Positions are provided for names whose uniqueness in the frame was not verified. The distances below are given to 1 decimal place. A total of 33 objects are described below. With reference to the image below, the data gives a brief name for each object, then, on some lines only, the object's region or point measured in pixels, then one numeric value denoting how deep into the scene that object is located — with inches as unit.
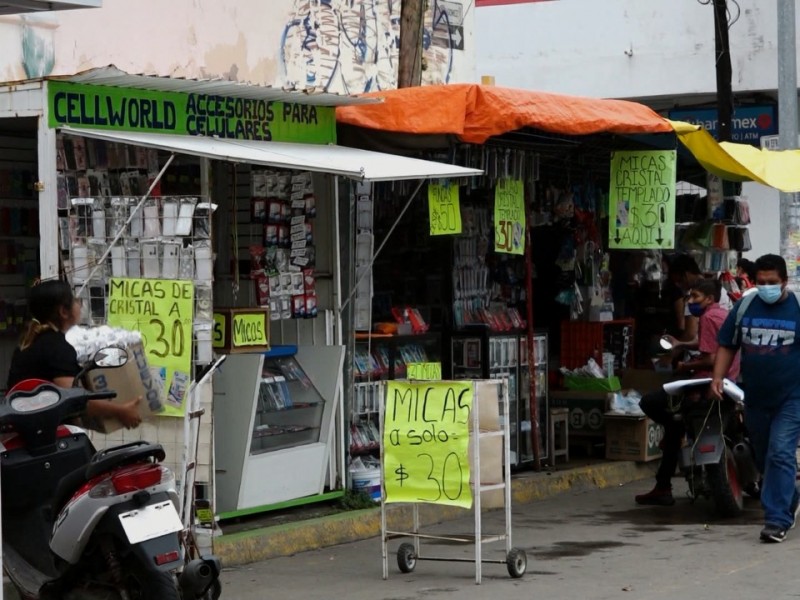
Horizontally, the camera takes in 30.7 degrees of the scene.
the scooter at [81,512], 233.6
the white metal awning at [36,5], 293.9
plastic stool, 493.6
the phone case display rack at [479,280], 477.7
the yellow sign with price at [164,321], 319.6
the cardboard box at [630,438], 506.0
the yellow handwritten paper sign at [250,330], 363.3
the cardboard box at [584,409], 514.6
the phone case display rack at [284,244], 383.6
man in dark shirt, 368.8
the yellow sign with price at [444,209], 406.0
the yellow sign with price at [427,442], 317.7
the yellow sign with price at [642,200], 469.1
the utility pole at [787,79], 570.3
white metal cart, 317.1
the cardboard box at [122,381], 283.3
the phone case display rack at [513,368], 467.5
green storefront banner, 323.9
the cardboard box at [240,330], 361.7
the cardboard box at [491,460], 324.8
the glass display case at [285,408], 388.2
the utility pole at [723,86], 692.1
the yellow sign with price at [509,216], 434.0
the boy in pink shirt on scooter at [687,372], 418.3
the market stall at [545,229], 403.5
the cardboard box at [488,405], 321.1
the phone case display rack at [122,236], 323.0
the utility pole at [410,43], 482.6
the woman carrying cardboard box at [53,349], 265.4
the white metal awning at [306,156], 318.3
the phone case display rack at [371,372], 420.8
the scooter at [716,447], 404.2
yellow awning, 466.9
